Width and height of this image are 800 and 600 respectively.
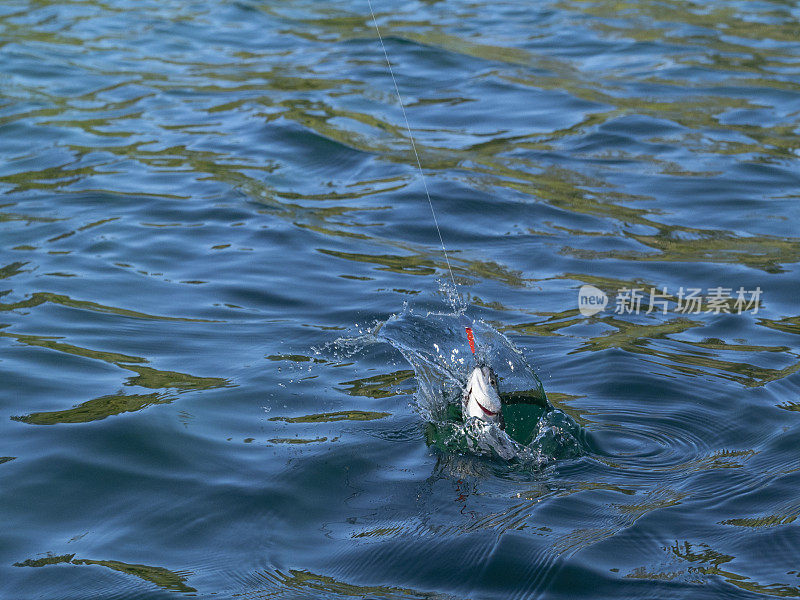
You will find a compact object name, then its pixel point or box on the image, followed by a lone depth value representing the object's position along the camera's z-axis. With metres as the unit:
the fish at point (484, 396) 9.15
